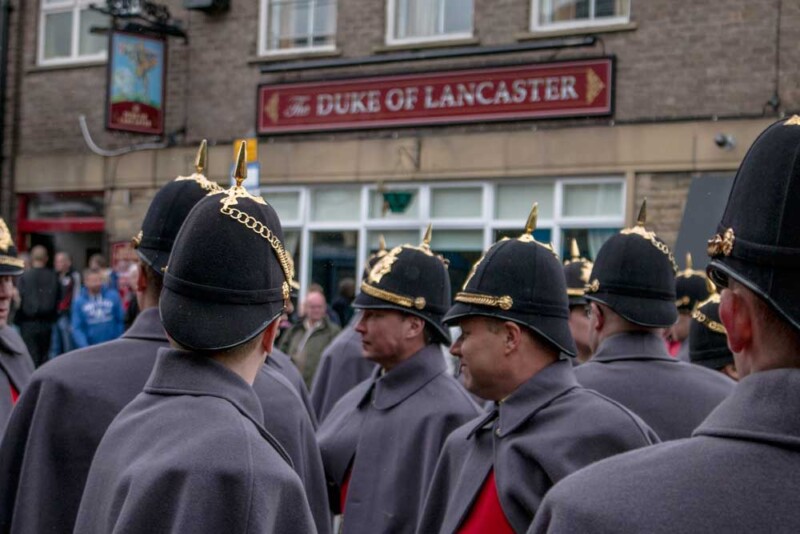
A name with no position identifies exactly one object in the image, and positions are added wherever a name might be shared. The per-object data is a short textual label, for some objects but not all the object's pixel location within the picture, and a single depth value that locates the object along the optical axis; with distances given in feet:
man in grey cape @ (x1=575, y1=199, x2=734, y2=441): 18.12
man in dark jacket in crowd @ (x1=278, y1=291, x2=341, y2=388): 43.42
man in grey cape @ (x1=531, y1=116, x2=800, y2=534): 6.82
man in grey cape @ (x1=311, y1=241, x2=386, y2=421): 29.43
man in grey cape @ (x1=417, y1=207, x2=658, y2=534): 13.87
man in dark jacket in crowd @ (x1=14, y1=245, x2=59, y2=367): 57.82
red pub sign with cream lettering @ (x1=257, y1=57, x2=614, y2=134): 52.37
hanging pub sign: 61.87
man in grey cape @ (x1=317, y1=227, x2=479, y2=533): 19.07
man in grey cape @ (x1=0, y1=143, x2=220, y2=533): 14.57
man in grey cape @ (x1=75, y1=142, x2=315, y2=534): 9.78
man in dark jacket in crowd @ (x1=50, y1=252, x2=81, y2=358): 57.36
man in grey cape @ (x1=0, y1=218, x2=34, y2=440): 19.60
